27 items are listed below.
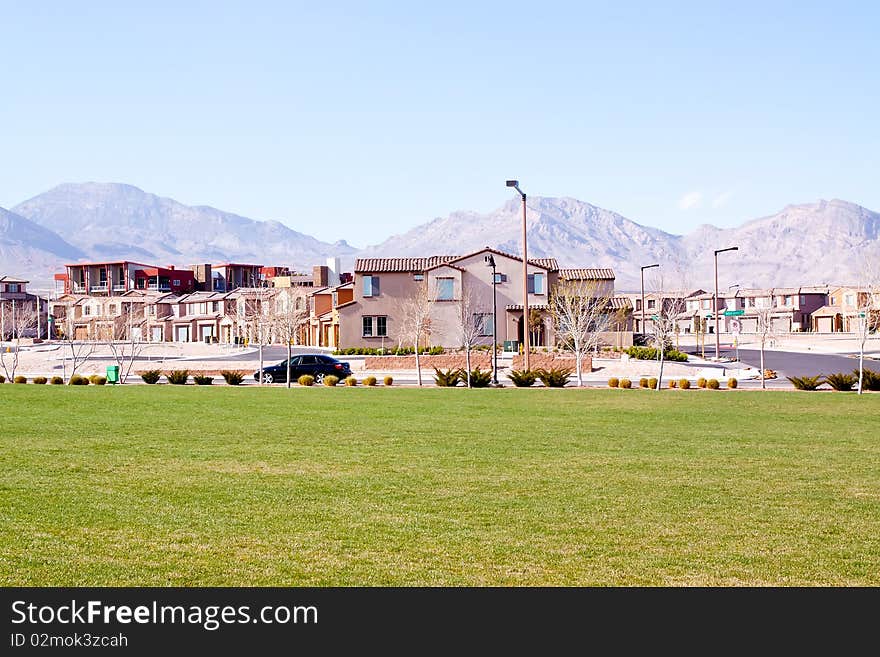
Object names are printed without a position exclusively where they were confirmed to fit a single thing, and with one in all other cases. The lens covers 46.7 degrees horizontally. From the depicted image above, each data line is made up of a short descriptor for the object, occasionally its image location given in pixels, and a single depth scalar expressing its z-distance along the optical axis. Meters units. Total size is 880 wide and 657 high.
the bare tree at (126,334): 59.04
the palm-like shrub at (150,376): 45.88
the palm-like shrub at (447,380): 43.22
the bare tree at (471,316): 63.65
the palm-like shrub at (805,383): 38.91
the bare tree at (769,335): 47.71
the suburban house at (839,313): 118.62
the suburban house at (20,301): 124.28
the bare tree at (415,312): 67.62
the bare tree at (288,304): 78.45
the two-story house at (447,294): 69.88
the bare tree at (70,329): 70.82
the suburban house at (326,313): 82.38
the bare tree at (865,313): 39.09
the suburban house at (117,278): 141.38
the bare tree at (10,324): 58.00
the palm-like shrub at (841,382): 38.75
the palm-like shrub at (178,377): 44.78
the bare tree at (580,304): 55.58
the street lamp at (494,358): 42.55
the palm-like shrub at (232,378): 44.66
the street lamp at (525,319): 42.03
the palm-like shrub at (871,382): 38.44
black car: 49.38
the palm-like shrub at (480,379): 42.59
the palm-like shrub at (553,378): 41.75
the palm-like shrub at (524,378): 41.97
